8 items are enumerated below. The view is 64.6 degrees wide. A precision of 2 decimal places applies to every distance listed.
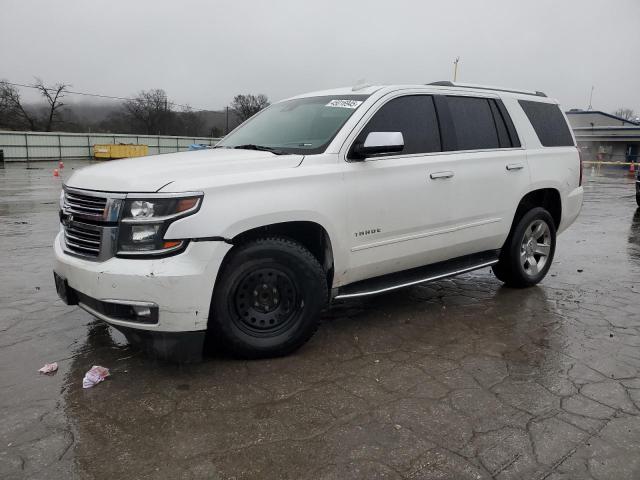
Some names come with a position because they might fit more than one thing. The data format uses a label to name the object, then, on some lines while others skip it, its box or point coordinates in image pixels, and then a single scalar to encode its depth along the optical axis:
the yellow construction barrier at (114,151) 42.38
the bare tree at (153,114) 73.69
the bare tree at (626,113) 75.09
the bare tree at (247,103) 73.13
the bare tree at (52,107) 65.56
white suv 2.99
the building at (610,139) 46.84
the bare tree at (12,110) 61.56
